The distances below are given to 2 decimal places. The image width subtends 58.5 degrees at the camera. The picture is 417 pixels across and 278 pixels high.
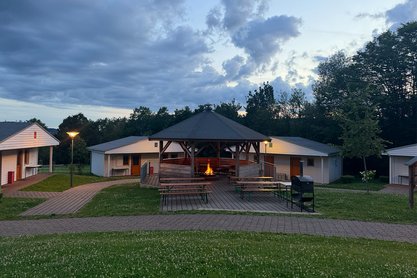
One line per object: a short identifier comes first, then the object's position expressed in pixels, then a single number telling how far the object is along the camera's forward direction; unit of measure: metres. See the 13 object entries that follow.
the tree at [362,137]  21.25
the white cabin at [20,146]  21.74
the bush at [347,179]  30.54
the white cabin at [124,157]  33.56
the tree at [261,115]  45.88
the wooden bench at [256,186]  15.70
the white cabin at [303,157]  29.92
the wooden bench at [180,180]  17.09
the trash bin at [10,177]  22.98
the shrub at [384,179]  30.22
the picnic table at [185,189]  15.06
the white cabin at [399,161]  26.99
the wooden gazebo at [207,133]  19.62
